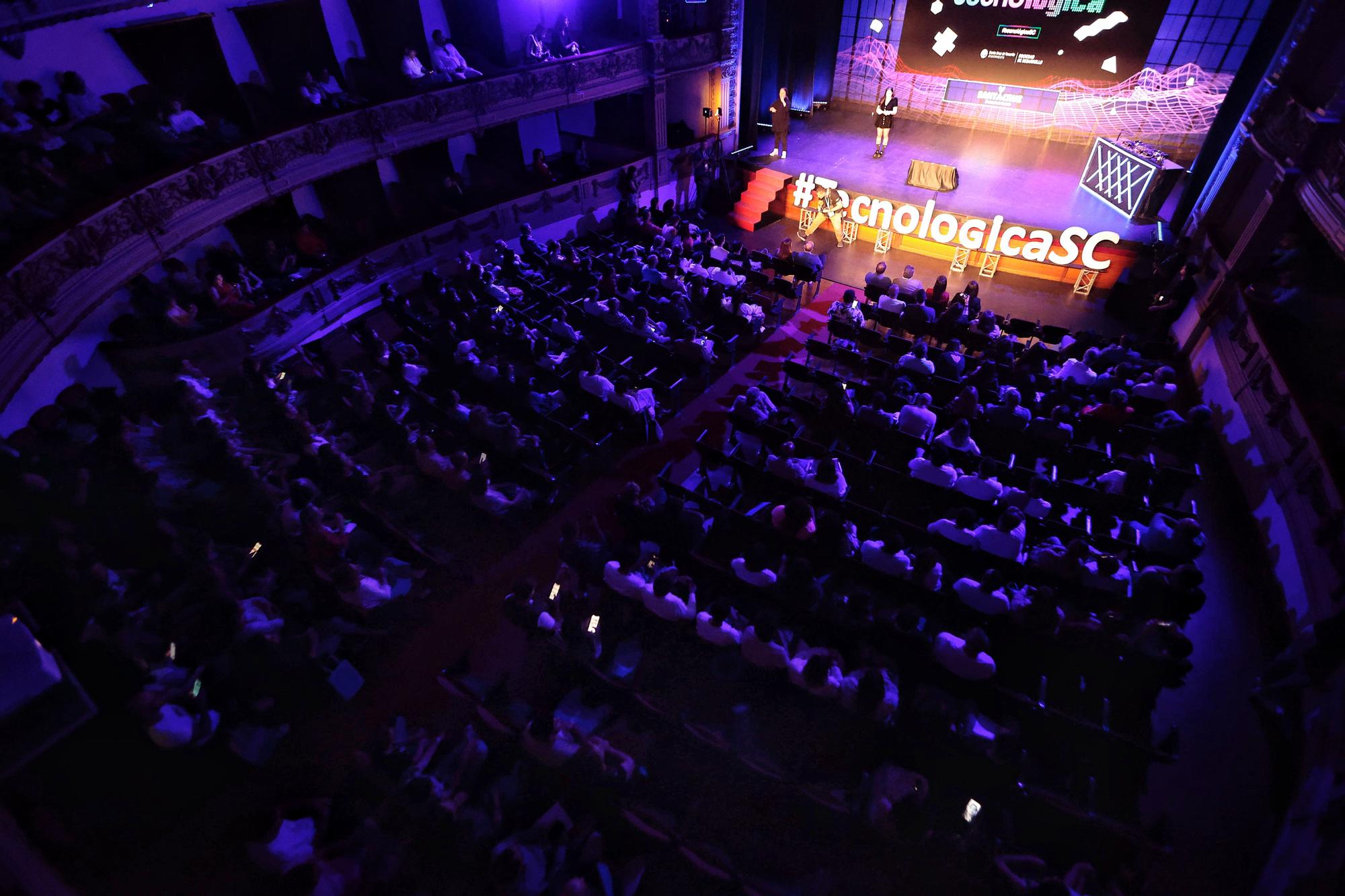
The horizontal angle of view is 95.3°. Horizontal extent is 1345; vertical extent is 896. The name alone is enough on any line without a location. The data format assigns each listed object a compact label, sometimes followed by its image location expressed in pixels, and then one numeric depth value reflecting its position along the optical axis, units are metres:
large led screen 12.45
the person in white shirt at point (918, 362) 8.48
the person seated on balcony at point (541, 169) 13.48
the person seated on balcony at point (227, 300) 9.20
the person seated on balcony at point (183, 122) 8.59
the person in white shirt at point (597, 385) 8.09
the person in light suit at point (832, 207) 13.05
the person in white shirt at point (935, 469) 6.54
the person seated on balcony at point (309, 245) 10.83
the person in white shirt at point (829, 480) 6.47
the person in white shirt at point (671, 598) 5.54
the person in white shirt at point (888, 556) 5.68
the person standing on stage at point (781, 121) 14.43
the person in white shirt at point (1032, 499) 6.03
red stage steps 14.59
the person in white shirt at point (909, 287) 10.08
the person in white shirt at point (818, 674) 4.81
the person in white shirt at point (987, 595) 5.21
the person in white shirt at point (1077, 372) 8.31
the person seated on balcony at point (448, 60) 11.65
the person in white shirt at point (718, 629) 5.33
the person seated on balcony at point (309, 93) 10.01
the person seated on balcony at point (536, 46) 12.44
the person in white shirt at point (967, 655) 4.83
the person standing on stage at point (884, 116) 14.26
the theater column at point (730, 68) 14.35
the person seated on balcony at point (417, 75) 11.11
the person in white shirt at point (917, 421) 7.30
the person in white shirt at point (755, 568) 5.57
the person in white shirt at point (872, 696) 4.78
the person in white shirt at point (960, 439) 6.81
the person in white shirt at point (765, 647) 5.05
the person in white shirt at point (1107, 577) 5.46
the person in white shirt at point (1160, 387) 7.65
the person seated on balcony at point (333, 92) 10.31
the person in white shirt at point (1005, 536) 5.70
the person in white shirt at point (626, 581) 5.66
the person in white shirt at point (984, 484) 6.38
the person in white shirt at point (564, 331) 9.41
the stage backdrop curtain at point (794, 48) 15.04
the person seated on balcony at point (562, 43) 12.93
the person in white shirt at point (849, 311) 9.74
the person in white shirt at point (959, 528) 5.74
